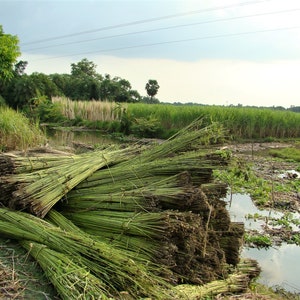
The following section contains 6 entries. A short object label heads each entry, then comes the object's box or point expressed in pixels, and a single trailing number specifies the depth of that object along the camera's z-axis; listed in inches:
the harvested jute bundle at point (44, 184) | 142.9
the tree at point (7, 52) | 642.2
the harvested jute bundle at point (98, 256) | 119.3
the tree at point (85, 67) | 2412.6
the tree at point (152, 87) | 1724.9
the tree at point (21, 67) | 1859.0
